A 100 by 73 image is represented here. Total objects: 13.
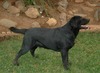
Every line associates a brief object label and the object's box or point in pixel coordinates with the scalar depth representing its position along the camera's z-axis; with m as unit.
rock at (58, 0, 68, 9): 11.37
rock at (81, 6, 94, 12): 11.55
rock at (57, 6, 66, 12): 11.31
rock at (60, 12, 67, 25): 10.84
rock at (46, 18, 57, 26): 10.66
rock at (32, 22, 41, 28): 10.56
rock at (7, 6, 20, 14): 10.97
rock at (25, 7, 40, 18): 10.82
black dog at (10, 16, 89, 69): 6.98
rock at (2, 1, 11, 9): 11.05
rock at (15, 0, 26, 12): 11.02
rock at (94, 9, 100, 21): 11.02
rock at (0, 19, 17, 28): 10.46
